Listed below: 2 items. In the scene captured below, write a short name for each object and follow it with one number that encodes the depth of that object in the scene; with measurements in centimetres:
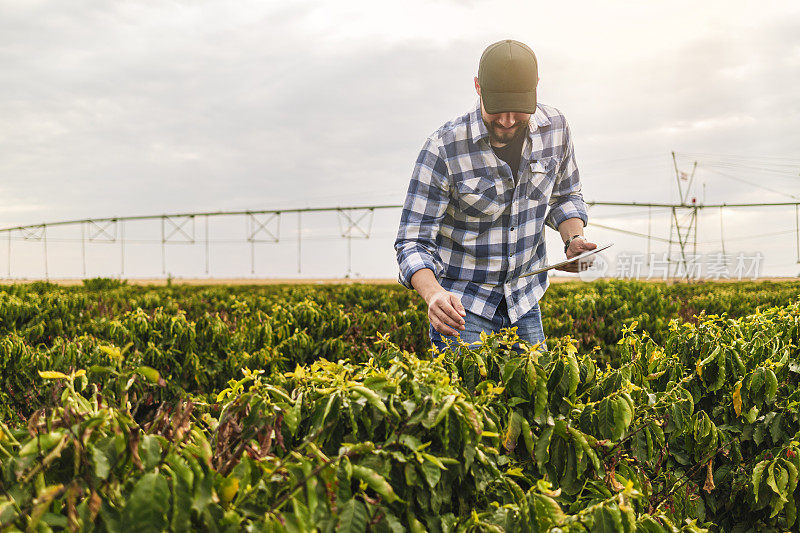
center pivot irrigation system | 4466
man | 360
